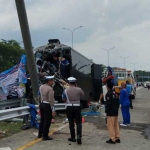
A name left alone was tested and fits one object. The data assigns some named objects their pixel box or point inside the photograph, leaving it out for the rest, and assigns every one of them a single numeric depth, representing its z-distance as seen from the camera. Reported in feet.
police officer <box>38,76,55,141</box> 19.02
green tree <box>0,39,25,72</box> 149.47
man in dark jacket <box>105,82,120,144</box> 18.51
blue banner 30.89
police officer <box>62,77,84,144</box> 18.50
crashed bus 33.30
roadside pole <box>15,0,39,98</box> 25.36
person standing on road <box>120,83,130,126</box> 25.79
